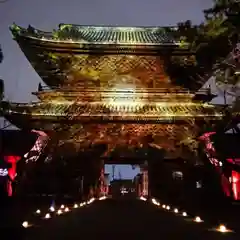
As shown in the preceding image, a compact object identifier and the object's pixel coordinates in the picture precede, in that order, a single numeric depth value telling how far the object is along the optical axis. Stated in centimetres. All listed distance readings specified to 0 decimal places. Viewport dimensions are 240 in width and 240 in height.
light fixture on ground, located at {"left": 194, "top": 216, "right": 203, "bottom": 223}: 1012
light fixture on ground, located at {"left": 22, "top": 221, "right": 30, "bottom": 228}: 807
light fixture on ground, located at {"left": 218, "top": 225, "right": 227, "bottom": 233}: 781
